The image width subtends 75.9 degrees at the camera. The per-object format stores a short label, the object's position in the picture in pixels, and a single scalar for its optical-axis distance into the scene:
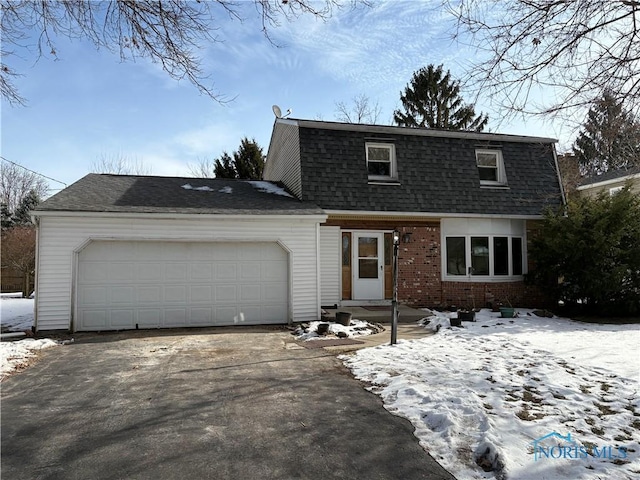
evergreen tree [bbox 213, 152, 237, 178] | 26.41
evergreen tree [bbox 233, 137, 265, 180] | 25.92
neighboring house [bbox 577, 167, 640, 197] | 19.58
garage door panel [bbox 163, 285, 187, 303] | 9.77
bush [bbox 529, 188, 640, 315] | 10.93
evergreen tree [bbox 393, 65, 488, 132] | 25.97
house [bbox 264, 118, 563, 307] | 12.12
